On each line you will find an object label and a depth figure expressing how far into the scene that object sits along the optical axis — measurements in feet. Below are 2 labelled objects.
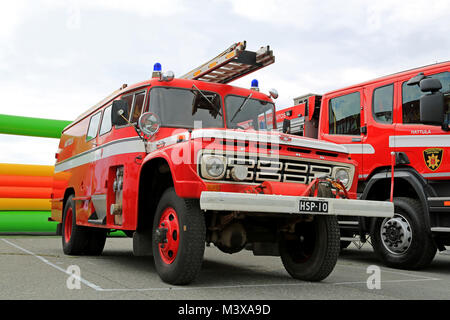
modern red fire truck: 22.99
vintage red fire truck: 16.21
